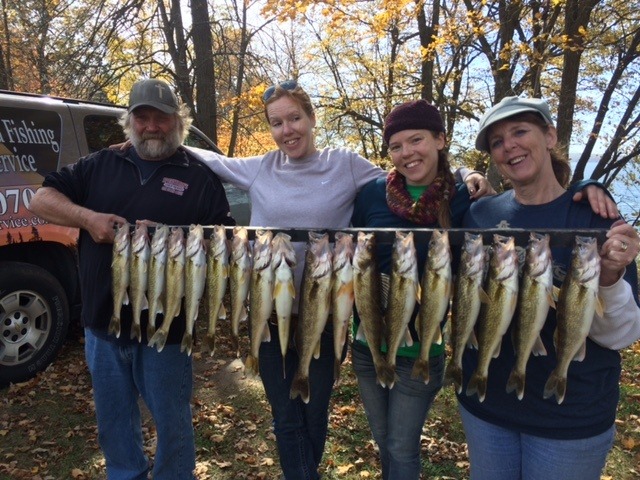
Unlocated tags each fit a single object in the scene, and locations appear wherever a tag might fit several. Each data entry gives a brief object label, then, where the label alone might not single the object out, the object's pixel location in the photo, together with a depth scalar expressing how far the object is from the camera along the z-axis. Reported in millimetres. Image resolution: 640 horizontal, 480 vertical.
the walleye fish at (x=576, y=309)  2082
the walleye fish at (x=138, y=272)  2893
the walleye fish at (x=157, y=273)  2871
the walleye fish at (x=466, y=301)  2281
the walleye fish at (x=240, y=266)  2697
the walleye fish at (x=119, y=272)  2916
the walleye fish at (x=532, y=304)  2154
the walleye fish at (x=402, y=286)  2354
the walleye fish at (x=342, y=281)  2479
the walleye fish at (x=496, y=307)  2221
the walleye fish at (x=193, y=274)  2812
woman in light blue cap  2172
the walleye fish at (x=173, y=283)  2854
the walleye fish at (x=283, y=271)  2605
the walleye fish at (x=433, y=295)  2312
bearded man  3146
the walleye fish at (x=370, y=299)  2434
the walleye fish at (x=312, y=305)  2506
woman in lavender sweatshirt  3047
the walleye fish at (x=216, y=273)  2760
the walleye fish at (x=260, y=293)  2625
